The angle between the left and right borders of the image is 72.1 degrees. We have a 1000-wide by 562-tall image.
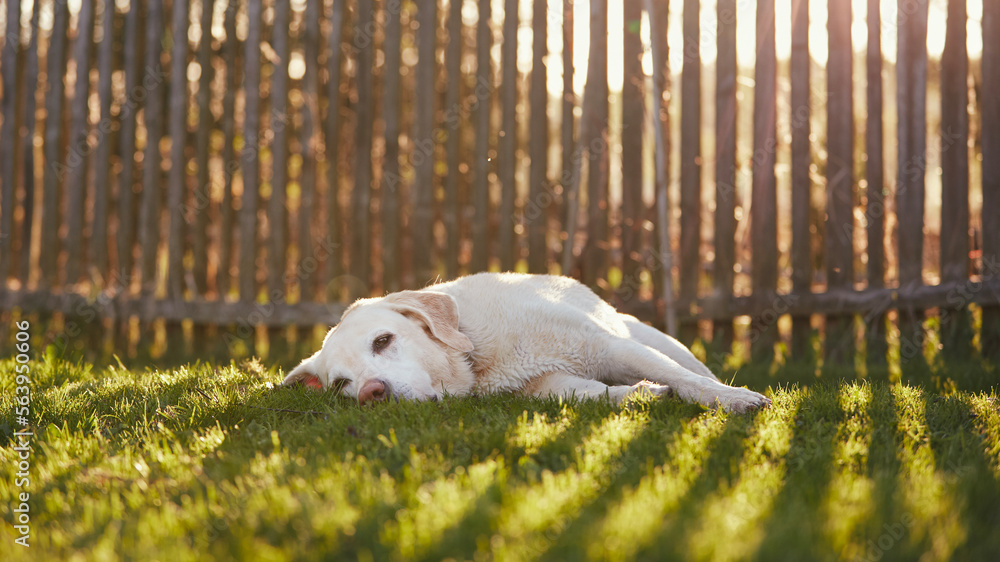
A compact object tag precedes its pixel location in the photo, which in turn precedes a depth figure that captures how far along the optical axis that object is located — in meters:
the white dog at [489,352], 2.70
